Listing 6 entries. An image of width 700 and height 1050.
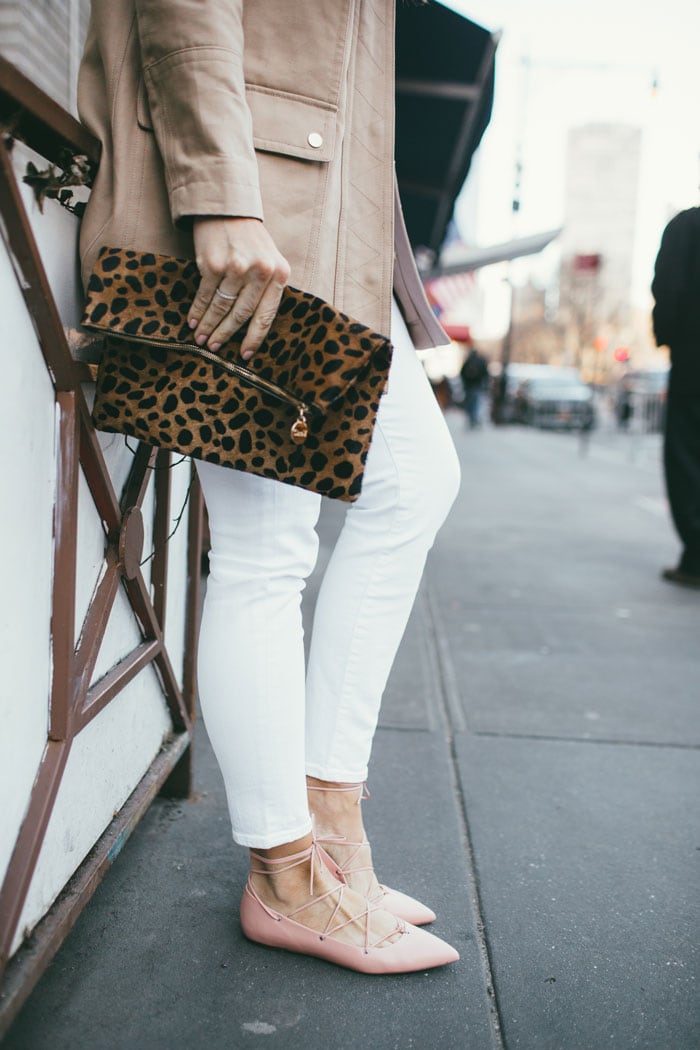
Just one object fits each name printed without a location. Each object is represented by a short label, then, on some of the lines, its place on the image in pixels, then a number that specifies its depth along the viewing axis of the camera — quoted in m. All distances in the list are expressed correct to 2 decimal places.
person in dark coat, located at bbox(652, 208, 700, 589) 4.40
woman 1.16
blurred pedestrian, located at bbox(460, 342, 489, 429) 21.70
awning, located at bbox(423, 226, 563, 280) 9.98
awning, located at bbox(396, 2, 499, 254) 4.14
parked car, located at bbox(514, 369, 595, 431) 25.08
